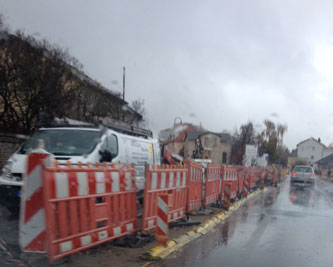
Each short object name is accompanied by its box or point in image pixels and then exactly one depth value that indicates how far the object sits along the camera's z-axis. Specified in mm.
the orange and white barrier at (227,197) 12023
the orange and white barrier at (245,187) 16484
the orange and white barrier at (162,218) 6457
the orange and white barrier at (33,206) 4598
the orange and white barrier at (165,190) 6748
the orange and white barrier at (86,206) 4660
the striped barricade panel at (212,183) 11258
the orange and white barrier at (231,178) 13273
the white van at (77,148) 7680
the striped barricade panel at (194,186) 9383
